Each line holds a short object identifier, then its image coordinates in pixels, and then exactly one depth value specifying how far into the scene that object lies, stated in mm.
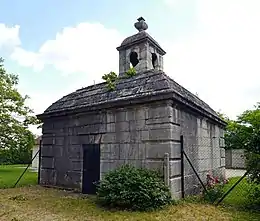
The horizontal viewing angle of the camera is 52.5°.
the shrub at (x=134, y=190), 6648
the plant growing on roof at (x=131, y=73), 10332
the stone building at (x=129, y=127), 7836
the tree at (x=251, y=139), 6996
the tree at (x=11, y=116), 19078
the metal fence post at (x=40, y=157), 12173
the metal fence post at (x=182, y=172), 7930
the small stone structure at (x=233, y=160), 20994
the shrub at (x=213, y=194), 7781
